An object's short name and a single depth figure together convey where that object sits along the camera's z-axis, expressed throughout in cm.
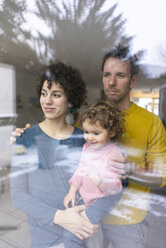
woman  75
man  75
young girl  66
